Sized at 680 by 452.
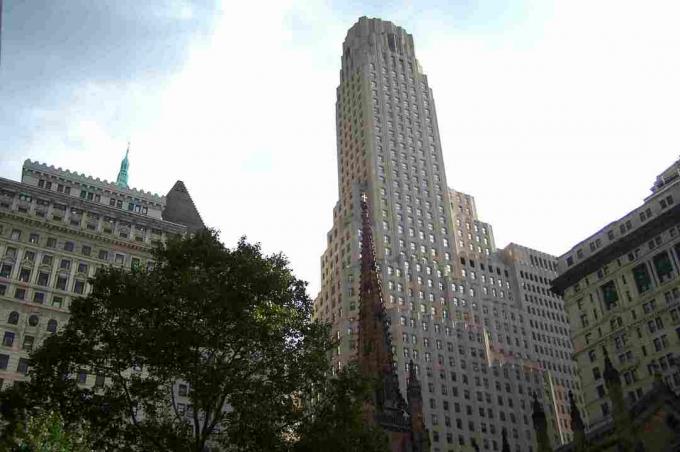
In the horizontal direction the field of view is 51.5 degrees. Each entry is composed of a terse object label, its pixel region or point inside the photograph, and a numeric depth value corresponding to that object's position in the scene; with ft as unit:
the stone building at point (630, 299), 247.91
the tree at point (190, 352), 94.94
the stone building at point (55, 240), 226.79
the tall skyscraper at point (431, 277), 355.56
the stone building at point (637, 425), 159.22
